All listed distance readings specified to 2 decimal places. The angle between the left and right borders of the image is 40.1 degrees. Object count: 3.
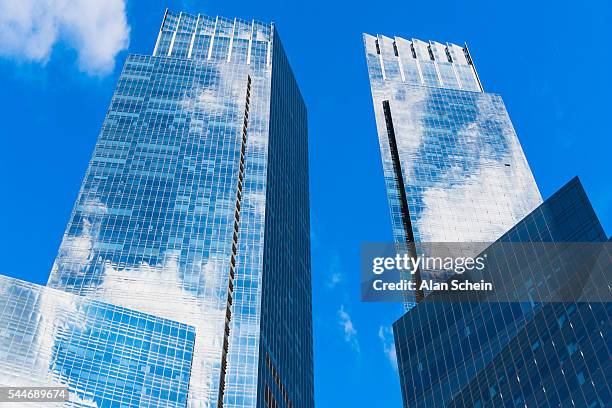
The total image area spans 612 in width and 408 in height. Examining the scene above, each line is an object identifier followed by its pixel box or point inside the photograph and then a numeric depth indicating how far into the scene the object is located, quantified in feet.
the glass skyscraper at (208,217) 388.78
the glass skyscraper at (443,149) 477.36
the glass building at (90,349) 292.20
